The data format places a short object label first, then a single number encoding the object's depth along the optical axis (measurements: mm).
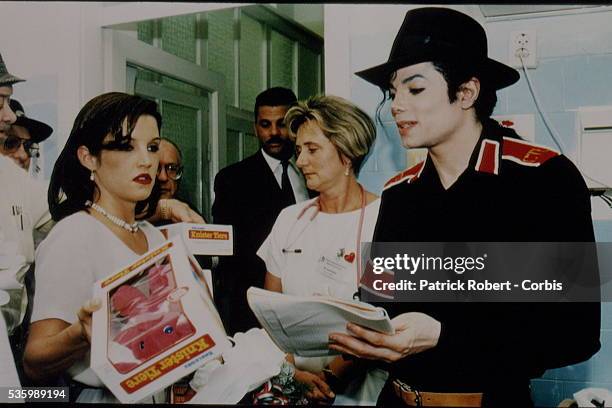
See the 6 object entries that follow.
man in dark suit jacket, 2410
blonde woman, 2342
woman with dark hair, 2430
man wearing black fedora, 2242
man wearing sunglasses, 2549
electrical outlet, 2305
